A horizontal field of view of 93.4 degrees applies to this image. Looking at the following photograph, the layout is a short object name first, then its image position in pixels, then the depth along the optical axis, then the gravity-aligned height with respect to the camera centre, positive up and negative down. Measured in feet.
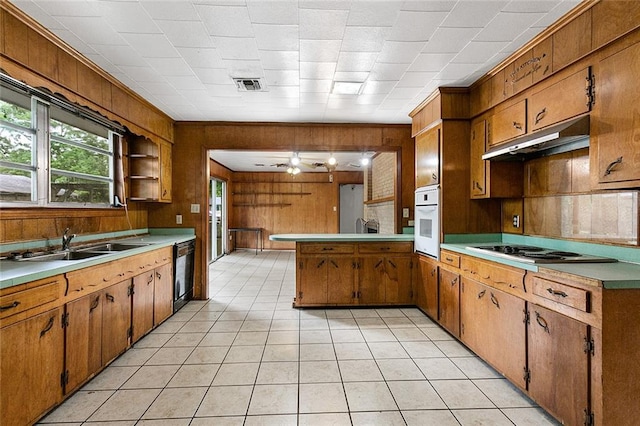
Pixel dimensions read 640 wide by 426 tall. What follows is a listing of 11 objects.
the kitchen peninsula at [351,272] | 12.50 -2.48
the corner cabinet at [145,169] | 12.62 +1.85
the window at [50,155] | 7.25 +1.70
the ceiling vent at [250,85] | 9.64 +4.24
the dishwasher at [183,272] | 11.97 -2.48
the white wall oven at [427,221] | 10.82 -0.34
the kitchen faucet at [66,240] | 8.37 -0.74
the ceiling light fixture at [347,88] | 9.84 +4.23
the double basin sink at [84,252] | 7.47 -1.10
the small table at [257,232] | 28.72 -1.95
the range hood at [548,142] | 6.28 +1.72
